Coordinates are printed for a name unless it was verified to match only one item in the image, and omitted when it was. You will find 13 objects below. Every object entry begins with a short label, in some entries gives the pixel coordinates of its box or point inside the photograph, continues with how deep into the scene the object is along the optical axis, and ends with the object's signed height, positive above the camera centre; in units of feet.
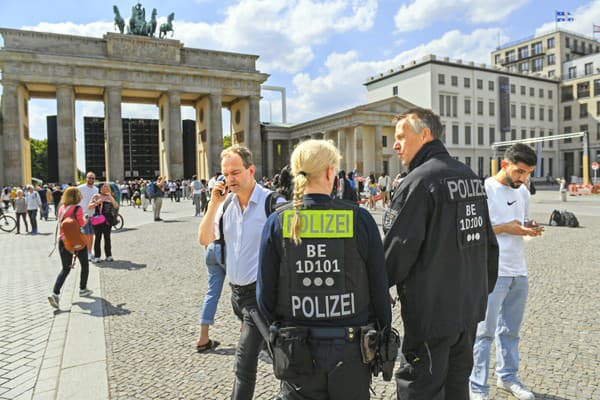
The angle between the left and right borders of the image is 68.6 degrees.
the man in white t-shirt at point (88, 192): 31.81 +0.02
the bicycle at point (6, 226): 57.65 -4.53
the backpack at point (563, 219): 47.37 -4.10
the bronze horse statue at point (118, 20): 171.53 +67.02
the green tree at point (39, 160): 271.69 +21.09
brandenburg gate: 138.72 +37.80
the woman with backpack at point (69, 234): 21.29 -2.00
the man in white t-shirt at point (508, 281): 10.90 -2.49
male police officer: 7.35 -1.45
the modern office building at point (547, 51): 250.16 +77.86
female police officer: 6.59 -1.47
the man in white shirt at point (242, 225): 10.31 -0.87
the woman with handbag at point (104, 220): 32.22 -2.07
